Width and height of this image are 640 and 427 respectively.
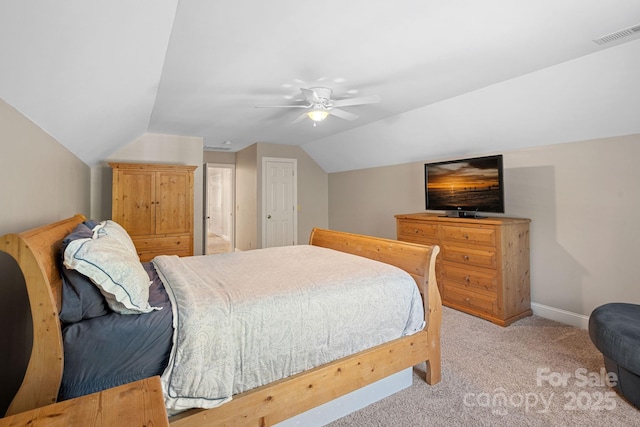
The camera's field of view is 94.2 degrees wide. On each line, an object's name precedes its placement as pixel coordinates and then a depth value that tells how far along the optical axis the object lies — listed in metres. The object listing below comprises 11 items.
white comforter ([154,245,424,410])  1.38
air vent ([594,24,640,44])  1.99
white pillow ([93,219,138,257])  1.85
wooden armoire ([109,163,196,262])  4.02
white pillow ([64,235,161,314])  1.31
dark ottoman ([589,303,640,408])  1.79
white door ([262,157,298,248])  5.99
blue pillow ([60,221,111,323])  1.30
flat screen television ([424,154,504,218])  3.33
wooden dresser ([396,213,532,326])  3.09
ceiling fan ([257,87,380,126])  2.80
